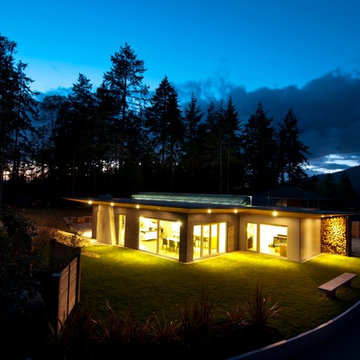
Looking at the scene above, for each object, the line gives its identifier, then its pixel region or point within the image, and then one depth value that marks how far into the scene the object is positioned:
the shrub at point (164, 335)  4.72
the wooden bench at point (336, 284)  7.59
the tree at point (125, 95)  30.69
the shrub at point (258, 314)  5.44
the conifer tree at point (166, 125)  34.51
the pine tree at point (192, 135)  36.94
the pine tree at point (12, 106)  24.75
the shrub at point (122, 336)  4.52
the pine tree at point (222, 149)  34.06
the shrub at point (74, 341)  4.27
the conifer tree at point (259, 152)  43.16
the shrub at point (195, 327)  4.86
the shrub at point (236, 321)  5.26
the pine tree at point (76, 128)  29.80
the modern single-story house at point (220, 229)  12.11
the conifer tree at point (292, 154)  45.19
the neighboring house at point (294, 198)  26.23
